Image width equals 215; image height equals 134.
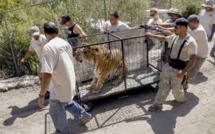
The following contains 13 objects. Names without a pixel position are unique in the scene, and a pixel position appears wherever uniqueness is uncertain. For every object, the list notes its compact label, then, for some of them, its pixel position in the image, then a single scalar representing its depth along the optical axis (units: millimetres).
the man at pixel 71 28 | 6316
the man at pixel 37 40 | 5758
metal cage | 5723
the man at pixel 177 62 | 4992
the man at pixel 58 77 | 4098
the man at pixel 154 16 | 7435
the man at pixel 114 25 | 6856
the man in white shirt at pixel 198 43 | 5955
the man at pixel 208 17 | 7656
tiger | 5427
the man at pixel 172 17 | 6327
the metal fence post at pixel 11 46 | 7109
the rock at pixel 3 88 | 6832
